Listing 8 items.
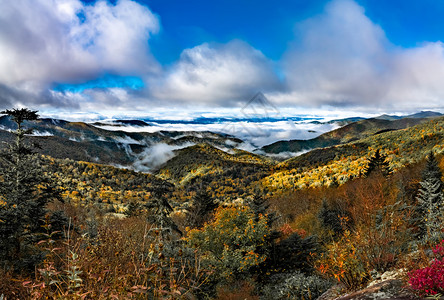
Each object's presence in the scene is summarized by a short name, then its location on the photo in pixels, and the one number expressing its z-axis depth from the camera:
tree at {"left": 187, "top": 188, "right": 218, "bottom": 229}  36.56
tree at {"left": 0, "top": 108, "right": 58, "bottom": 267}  12.20
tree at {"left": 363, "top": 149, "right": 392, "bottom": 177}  52.50
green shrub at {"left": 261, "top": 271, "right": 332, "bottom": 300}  8.58
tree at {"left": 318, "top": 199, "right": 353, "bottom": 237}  31.23
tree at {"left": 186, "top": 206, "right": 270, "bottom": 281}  12.92
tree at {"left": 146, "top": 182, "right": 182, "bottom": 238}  15.21
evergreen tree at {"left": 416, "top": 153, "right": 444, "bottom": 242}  23.56
